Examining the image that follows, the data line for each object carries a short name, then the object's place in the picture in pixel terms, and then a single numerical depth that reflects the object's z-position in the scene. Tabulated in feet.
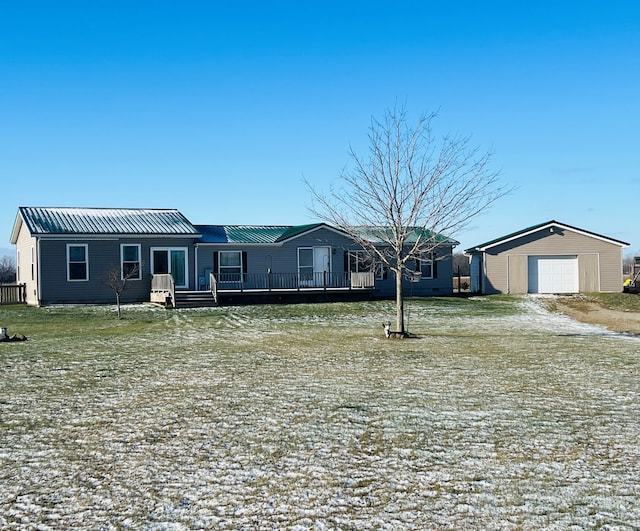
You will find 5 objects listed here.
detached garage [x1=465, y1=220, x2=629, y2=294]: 113.29
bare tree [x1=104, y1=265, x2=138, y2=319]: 85.38
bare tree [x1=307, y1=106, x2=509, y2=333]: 56.34
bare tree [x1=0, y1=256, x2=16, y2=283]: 182.09
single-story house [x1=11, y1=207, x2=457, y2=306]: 90.17
